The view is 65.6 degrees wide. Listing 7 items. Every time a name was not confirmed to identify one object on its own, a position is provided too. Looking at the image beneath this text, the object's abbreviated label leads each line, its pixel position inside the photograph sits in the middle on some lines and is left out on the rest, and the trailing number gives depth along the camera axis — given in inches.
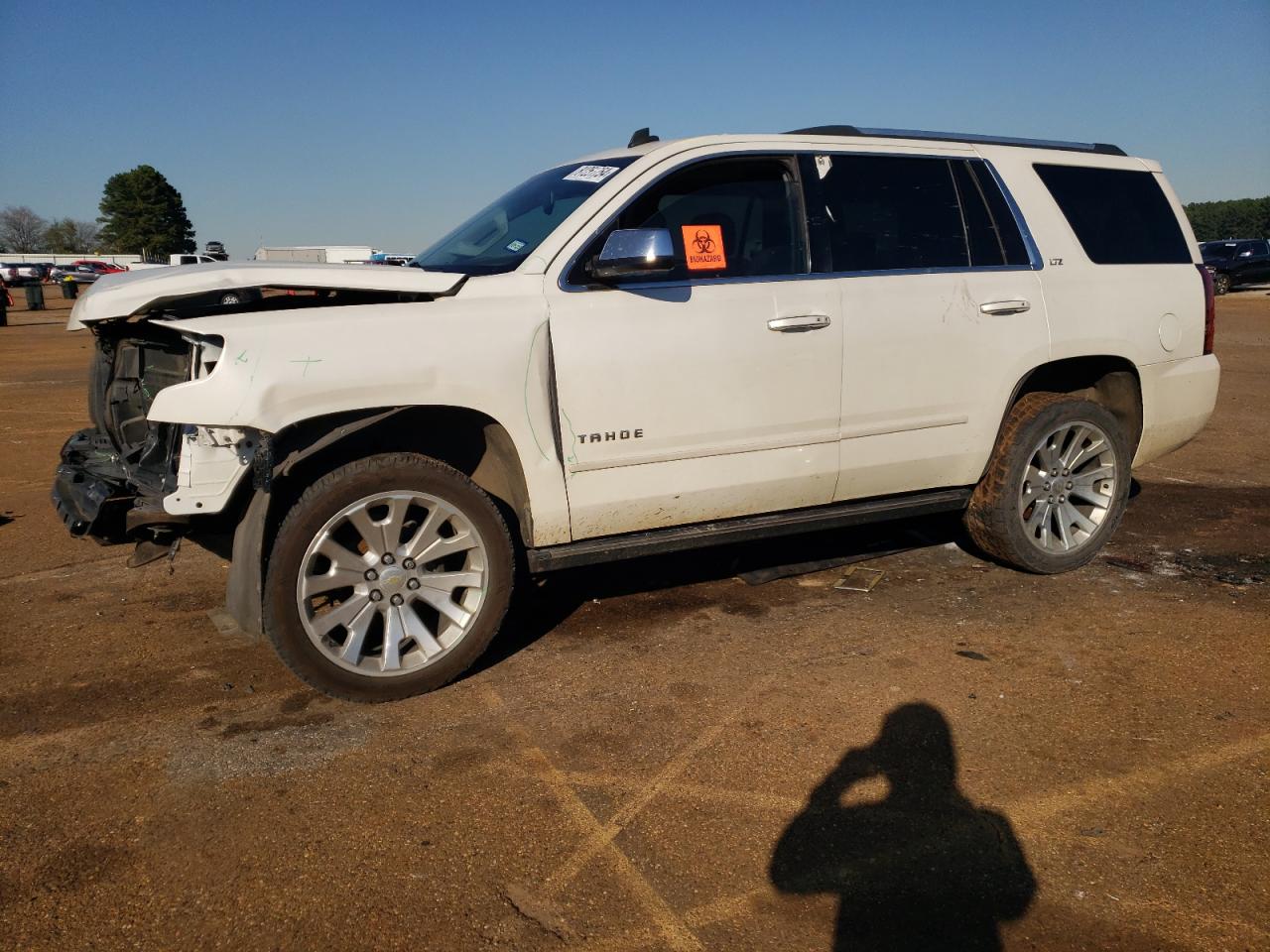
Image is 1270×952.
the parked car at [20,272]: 2352.4
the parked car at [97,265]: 2502.6
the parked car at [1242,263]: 1288.1
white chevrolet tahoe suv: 136.1
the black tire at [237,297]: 140.6
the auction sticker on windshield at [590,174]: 161.5
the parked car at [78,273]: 2065.9
